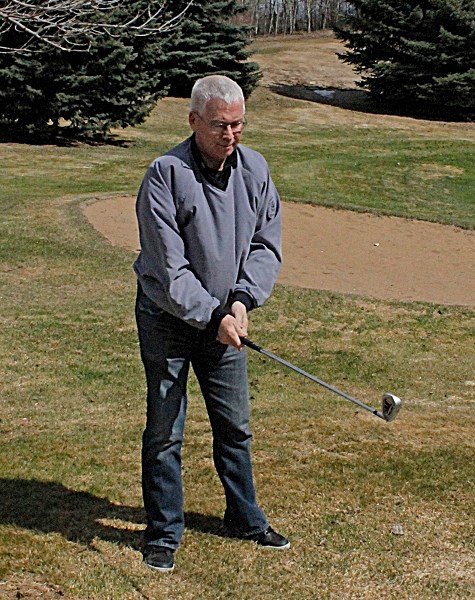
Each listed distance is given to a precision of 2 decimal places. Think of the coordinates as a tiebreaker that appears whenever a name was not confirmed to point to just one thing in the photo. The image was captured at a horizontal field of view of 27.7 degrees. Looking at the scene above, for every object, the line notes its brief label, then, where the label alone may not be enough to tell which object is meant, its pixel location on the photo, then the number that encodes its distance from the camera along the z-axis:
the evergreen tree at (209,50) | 27.20
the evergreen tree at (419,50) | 27.02
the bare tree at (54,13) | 7.90
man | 3.47
